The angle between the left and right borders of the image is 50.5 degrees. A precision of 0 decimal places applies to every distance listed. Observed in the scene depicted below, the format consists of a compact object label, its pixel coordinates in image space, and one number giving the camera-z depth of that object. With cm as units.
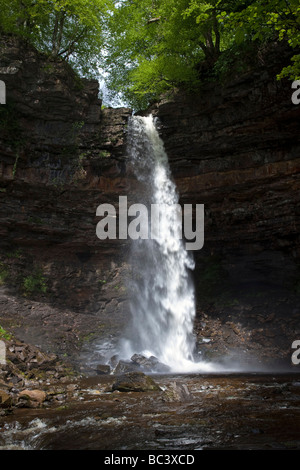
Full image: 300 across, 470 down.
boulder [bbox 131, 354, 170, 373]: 1088
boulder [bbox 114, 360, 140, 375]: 1006
